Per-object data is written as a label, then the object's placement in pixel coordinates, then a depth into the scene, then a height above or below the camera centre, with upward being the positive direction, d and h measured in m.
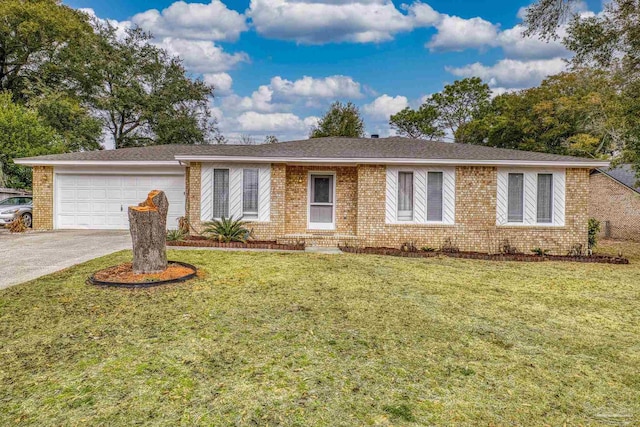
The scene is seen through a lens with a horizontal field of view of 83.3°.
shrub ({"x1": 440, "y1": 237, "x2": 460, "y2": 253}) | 10.97 -1.09
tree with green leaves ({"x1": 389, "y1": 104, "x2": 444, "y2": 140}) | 36.94 +9.20
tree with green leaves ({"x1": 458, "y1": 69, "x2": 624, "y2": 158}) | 21.72 +6.20
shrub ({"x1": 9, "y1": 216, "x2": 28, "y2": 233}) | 12.49 -0.71
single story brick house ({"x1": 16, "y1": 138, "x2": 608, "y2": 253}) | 11.00 +0.43
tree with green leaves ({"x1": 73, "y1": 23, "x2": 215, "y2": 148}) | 25.45 +8.65
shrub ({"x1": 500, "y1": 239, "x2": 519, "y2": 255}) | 10.67 -1.14
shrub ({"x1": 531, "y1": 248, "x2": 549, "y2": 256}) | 10.45 -1.20
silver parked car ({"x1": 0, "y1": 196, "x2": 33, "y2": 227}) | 14.01 -0.17
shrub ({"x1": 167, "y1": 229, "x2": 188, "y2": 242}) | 10.41 -0.84
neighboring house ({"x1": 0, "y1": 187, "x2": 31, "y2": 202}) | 16.56 +0.62
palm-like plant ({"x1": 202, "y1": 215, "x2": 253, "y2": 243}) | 10.65 -0.69
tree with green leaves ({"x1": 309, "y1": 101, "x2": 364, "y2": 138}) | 28.84 +7.11
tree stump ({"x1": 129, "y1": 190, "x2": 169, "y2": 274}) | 6.13 -0.52
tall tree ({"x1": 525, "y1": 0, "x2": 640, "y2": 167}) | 10.77 +5.45
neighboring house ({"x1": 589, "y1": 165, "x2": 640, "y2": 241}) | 16.42 +0.35
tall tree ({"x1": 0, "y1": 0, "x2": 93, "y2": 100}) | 23.81 +11.52
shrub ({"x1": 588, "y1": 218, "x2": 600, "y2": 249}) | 11.44 -0.63
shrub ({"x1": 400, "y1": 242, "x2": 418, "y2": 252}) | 10.58 -1.14
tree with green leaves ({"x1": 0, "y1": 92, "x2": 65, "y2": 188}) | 17.81 +3.33
